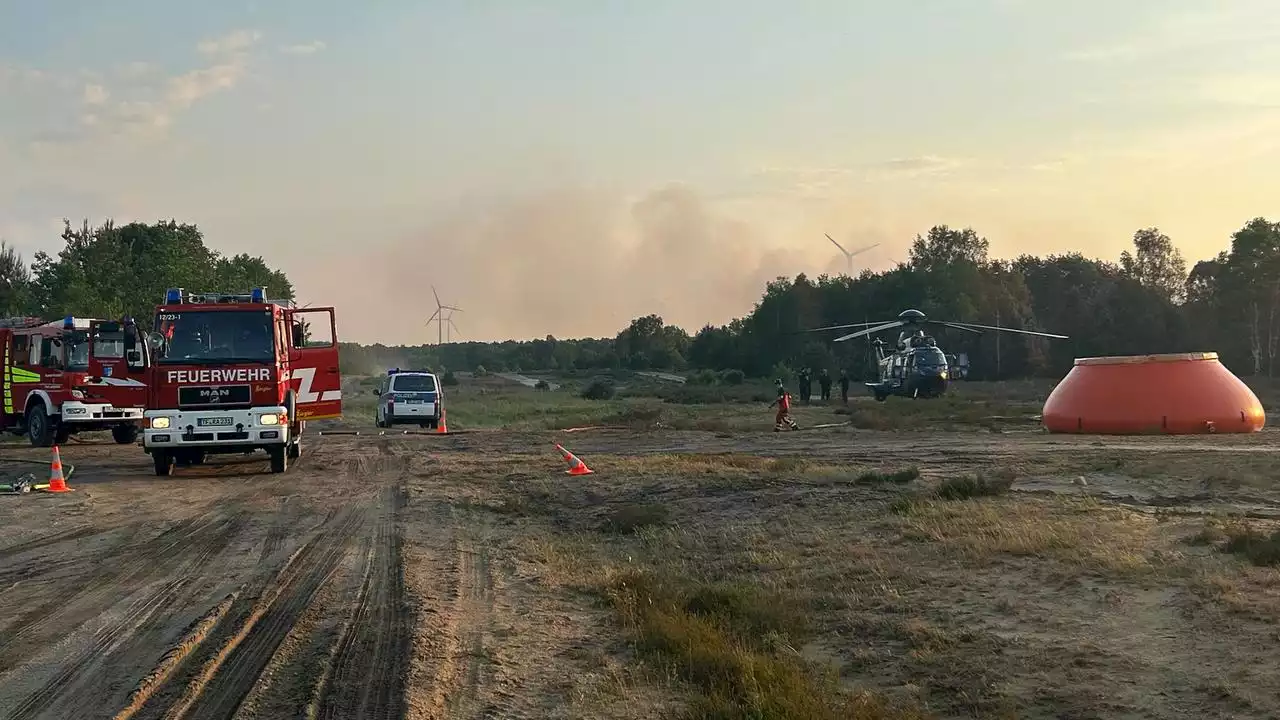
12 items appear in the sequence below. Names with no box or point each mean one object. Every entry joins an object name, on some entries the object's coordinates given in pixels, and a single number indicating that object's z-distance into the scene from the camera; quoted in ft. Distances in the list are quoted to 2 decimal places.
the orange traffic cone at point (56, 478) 56.34
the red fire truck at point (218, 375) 58.44
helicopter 147.64
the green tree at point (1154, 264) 297.74
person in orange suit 103.43
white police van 110.83
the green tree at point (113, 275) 147.74
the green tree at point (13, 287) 166.61
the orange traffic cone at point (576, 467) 64.13
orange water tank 87.97
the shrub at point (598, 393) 221.23
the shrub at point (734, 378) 284.41
